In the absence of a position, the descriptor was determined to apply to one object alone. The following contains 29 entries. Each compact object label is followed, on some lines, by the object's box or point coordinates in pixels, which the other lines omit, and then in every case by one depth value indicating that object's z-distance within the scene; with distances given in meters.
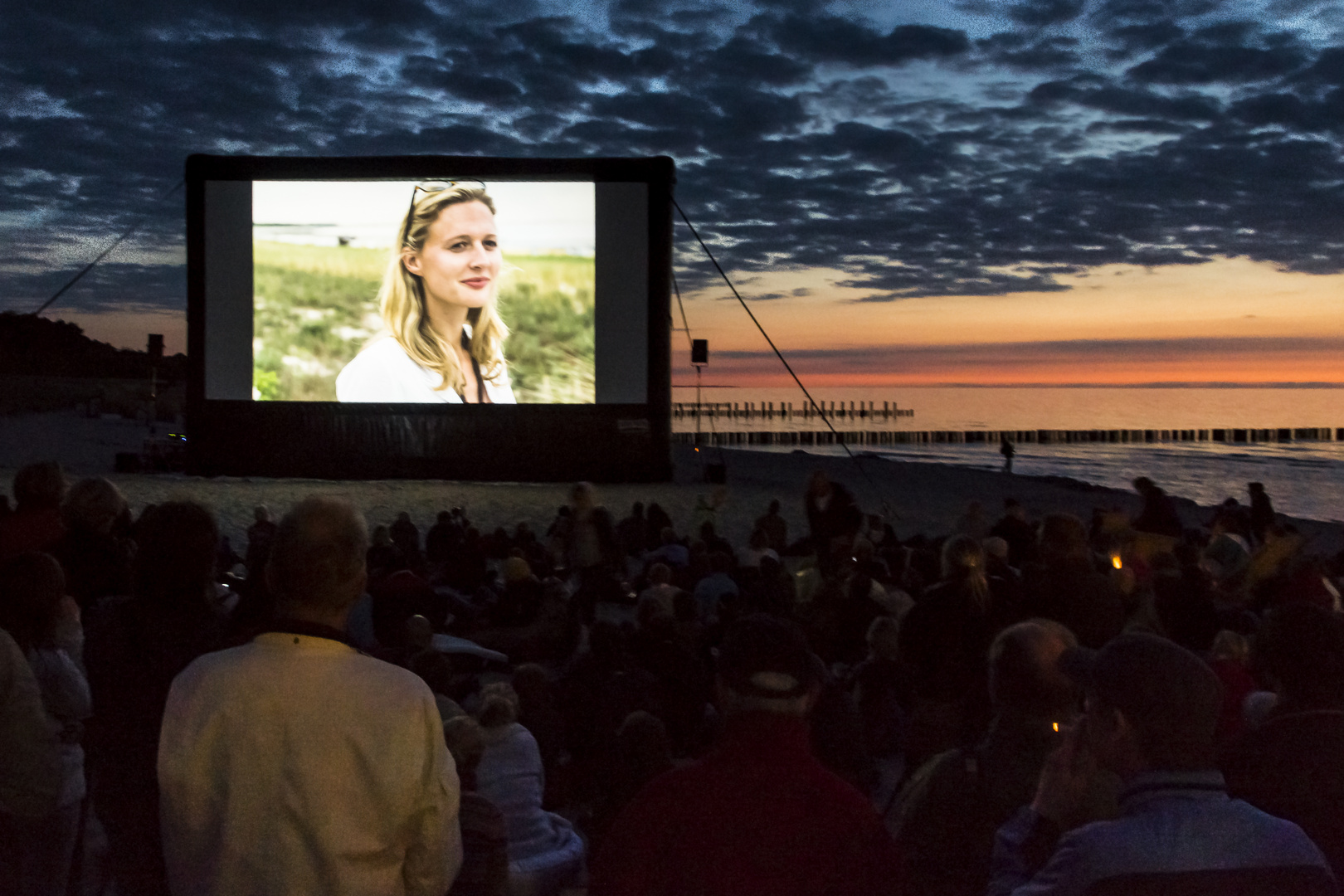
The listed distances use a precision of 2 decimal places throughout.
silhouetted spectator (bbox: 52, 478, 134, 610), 3.58
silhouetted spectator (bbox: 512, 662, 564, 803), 3.74
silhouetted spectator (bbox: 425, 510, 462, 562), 8.32
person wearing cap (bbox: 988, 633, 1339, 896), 1.40
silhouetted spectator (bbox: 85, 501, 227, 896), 2.16
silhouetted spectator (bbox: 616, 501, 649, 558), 9.50
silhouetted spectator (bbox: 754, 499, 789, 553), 8.56
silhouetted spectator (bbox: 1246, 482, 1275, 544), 9.12
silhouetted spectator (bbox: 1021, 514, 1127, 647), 3.27
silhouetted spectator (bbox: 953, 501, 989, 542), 7.54
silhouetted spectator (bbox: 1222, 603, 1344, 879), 1.97
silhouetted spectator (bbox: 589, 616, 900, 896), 1.47
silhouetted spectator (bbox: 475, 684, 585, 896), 2.89
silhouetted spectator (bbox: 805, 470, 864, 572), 6.73
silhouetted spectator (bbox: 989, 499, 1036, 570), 7.26
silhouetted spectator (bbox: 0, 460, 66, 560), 3.57
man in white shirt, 1.54
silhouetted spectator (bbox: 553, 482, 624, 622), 6.45
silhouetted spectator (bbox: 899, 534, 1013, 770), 3.24
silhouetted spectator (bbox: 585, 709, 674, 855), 3.15
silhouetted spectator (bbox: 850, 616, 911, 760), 3.96
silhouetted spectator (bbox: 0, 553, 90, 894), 2.40
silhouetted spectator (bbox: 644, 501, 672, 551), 9.37
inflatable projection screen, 12.24
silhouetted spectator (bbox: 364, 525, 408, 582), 6.48
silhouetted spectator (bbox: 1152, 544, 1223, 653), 4.67
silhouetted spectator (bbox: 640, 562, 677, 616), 4.78
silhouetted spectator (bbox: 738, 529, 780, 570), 6.52
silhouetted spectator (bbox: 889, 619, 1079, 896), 1.89
